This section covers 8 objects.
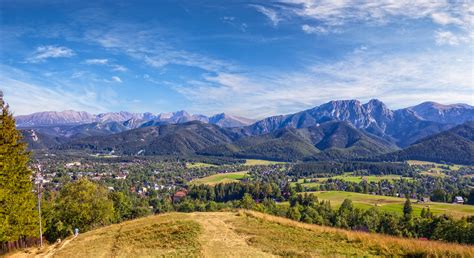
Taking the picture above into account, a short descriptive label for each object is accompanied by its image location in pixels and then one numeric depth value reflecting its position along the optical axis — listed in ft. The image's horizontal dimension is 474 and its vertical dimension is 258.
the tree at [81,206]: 201.42
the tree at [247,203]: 336.90
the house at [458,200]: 511.07
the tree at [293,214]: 323.74
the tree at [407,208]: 393.84
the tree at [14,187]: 123.61
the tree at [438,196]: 545.85
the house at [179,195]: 538.80
